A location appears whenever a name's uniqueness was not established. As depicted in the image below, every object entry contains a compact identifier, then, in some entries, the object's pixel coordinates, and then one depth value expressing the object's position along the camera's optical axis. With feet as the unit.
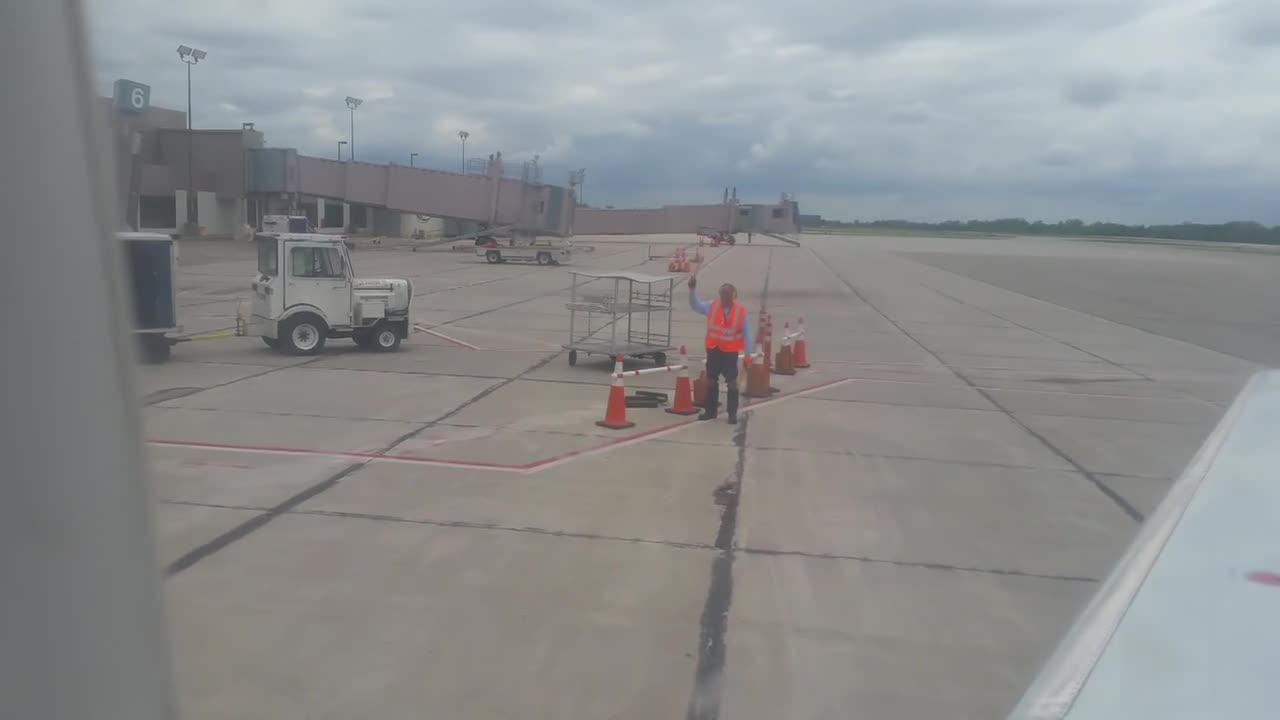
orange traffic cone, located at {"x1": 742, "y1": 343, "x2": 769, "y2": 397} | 49.19
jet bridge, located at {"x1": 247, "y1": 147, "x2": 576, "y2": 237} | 129.18
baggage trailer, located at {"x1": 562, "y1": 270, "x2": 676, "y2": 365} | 55.72
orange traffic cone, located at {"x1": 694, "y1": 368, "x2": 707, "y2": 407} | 46.29
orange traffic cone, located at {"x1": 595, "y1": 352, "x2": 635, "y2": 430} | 40.50
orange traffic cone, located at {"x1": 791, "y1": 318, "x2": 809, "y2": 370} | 60.59
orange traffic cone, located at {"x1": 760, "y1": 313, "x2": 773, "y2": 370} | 51.03
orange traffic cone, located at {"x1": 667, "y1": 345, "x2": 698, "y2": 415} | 43.91
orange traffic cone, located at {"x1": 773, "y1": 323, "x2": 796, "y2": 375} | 57.11
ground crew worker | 40.81
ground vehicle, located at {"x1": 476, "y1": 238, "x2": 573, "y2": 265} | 175.94
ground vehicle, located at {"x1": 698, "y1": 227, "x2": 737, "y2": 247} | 301.92
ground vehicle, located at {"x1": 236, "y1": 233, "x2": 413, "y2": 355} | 57.16
